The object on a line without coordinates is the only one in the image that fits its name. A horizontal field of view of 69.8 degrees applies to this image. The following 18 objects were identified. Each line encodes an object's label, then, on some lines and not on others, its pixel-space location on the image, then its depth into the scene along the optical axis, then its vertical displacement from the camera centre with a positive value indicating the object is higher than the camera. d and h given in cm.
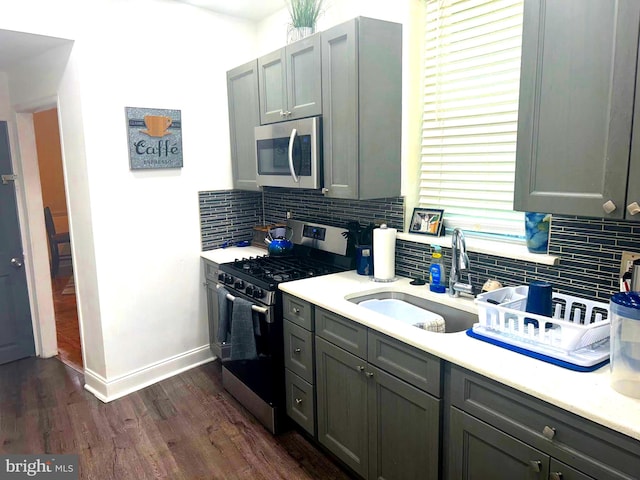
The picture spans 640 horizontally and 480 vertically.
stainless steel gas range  264 -85
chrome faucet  219 -48
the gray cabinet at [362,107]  238 +32
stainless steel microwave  265 +9
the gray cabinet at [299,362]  243 -106
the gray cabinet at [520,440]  123 -82
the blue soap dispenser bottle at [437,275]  236 -56
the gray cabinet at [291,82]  263 +53
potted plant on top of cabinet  279 +92
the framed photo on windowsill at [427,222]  253 -31
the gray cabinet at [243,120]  324 +36
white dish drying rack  150 -59
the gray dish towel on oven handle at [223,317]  298 -95
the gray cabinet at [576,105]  139 +19
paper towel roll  256 -47
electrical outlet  169 -36
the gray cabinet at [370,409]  179 -105
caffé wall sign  309 +23
